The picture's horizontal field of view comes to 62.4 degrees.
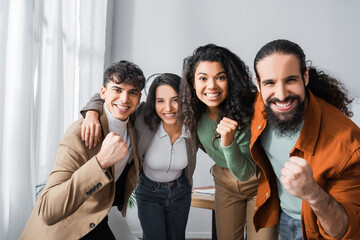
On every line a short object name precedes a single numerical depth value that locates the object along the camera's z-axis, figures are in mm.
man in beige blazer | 1313
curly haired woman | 1618
